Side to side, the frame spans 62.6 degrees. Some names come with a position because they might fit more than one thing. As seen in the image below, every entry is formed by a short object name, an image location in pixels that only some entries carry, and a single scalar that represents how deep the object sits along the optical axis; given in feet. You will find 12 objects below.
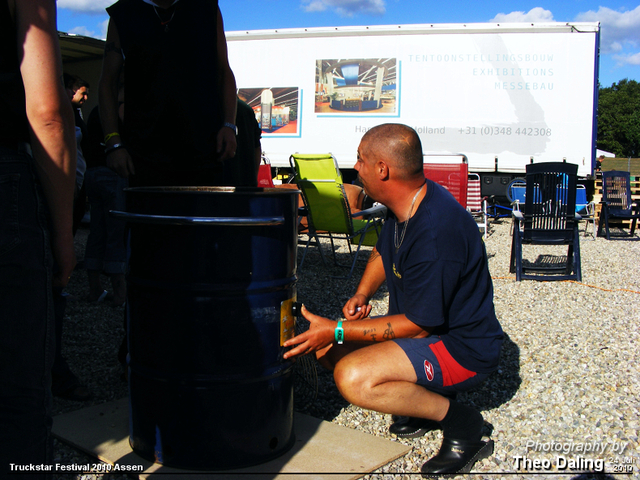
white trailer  34.76
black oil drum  5.73
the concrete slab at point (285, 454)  6.19
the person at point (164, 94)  7.43
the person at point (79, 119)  11.61
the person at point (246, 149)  11.93
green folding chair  18.97
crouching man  6.37
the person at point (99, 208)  13.32
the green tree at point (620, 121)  185.98
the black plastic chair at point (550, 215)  18.61
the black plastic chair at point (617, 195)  34.35
